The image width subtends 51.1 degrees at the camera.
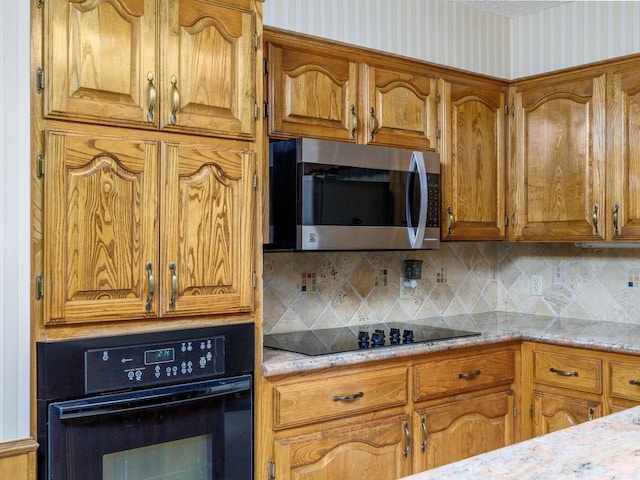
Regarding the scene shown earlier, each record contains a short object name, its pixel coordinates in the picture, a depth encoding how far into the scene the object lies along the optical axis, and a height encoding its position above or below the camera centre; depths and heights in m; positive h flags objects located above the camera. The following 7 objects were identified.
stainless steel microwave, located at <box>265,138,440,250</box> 2.58 +0.18
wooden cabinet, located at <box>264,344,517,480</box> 2.39 -0.69
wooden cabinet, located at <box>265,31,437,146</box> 2.65 +0.63
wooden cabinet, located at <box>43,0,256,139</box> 1.91 +0.55
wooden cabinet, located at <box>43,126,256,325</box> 1.91 +0.05
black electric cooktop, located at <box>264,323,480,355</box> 2.66 -0.42
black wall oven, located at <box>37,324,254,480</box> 1.87 -0.49
